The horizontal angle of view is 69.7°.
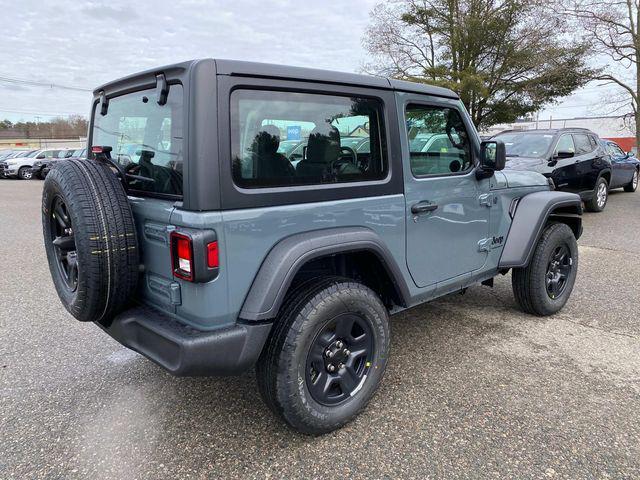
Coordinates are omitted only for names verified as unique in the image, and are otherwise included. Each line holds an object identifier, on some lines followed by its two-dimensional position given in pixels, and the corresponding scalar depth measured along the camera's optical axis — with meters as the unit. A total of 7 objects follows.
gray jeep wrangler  2.04
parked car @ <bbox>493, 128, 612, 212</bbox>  8.34
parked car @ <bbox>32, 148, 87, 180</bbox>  23.08
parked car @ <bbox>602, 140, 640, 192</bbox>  11.65
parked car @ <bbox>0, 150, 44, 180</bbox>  22.94
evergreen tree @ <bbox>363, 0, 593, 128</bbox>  17.98
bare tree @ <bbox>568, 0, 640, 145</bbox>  18.66
